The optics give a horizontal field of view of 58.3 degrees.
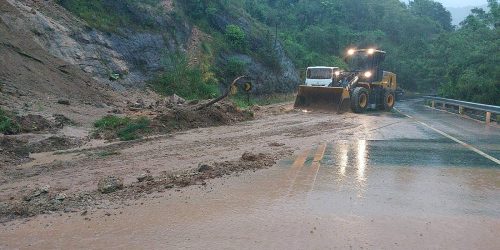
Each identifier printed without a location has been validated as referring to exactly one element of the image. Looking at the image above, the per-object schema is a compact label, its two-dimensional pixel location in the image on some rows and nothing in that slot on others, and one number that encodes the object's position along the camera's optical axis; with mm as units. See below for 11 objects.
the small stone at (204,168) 7878
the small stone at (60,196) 6044
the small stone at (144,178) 7200
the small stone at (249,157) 8988
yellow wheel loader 22391
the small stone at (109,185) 6496
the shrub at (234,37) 35719
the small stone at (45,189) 6400
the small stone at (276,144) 11188
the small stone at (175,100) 20489
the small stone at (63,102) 14672
